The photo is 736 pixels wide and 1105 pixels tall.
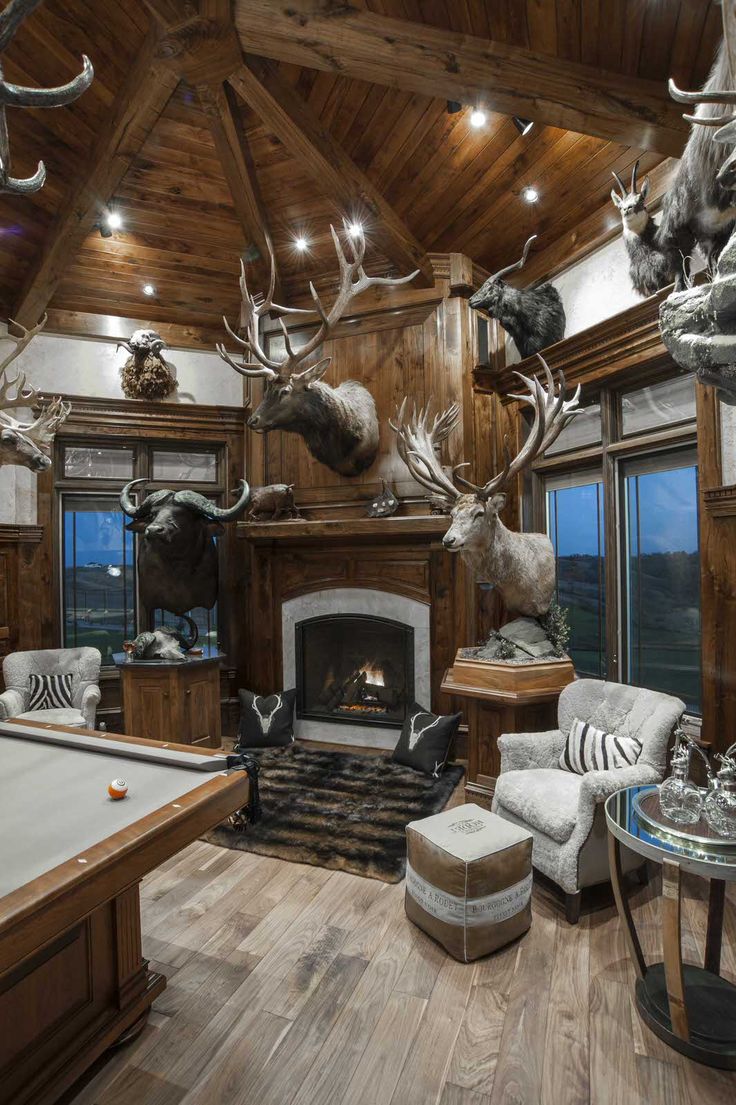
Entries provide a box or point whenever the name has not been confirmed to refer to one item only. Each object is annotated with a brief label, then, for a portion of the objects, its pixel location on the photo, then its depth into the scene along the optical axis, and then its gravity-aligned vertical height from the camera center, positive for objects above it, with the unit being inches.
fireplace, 178.4 -30.9
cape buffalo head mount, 172.4 +7.1
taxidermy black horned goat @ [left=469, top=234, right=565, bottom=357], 158.4 +70.3
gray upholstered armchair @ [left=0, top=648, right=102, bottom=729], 161.8 -34.5
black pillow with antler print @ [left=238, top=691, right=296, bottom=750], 177.5 -49.7
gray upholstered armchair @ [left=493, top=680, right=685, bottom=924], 95.7 -42.8
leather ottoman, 87.0 -51.1
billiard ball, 66.1 -26.2
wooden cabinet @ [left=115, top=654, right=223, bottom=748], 165.6 -39.5
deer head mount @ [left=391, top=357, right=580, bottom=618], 128.3 +8.8
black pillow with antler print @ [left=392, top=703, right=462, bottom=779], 156.9 -51.0
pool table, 49.3 -28.0
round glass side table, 69.1 -51.9
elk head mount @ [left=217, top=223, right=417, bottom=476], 148.9 +45.9
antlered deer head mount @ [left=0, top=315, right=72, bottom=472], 153.4 +39.3
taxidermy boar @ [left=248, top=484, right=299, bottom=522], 182.5 +19.2
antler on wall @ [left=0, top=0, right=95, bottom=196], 58.6 +52.3
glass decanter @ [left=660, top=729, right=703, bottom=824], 76.0 -33.0
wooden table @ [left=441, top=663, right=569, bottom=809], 129.5 -37.8
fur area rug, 117.3 -59.3
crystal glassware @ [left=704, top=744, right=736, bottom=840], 72.3 -32.5
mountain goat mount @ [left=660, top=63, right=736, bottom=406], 65.6 +30.6
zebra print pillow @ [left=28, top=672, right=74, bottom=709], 170.1 -38.2
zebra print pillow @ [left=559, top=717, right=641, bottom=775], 103.3 -36.5
